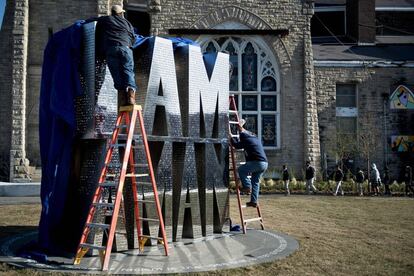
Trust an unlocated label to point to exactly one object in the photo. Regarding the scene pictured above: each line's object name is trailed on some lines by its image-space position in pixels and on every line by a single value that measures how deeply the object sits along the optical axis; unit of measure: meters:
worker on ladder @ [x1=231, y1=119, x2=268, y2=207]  9.30
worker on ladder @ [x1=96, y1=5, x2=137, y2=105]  6.68
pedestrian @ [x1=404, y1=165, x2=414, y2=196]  22.39
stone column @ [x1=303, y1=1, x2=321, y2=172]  25.34
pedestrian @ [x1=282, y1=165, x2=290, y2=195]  21.48
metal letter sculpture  7.28
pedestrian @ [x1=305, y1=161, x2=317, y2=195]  21.81
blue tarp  7.14
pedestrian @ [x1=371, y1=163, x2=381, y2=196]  22.41
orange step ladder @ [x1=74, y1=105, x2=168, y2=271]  5.98
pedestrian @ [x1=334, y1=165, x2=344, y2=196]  21.32
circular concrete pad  6.08
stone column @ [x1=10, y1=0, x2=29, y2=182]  23.69
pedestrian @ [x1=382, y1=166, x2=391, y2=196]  22.75
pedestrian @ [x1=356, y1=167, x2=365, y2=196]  21.73
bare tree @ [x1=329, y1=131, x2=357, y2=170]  26.33
